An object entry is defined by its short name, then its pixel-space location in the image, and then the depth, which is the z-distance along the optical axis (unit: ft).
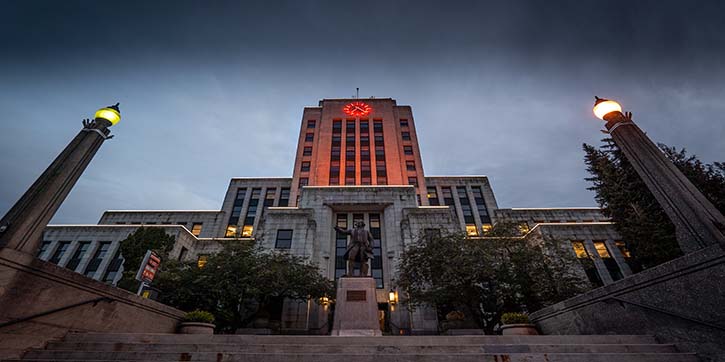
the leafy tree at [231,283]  56.08
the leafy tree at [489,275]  55.57
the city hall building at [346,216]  84.43
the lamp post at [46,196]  19.13
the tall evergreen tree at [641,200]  55.62
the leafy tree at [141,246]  69.57
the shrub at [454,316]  68.88
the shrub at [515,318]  37.06
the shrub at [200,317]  37.42
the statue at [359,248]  42.80
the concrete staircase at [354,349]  18.90
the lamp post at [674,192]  17.62
